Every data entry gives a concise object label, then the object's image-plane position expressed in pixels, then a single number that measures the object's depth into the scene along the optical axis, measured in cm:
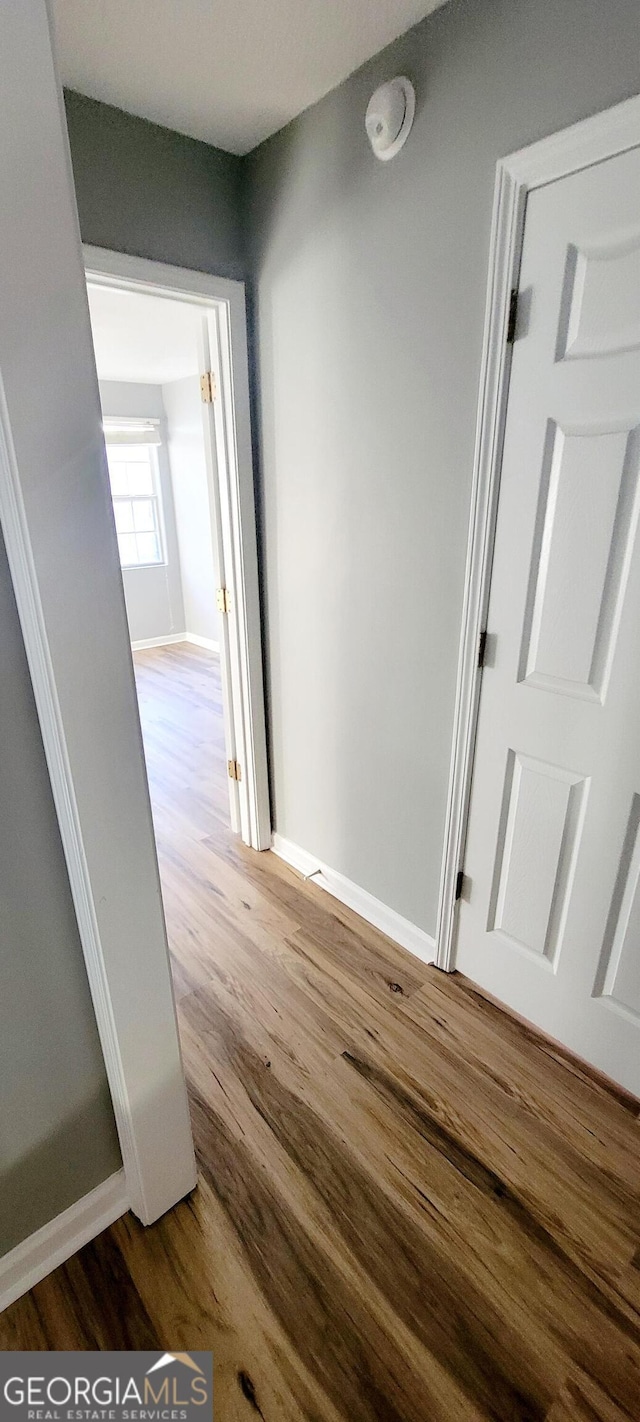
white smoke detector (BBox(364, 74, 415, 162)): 137
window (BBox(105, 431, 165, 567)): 555
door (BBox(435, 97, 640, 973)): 112
